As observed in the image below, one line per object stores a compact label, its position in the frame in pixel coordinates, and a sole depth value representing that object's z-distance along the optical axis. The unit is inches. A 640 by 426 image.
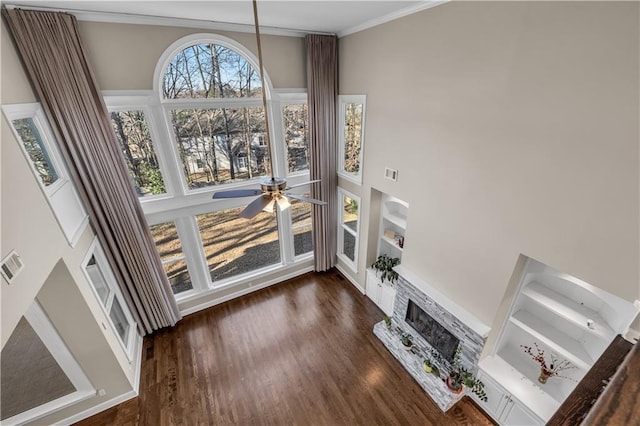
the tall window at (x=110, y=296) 143.0
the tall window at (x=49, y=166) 105.6
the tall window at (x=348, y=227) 213.8
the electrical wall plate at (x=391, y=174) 161.5
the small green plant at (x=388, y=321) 184.1
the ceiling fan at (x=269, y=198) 95.1
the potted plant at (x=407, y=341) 169.5
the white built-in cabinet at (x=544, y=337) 103.4
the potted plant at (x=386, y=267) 190.7
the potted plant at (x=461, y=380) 139.0
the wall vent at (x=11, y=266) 75.7
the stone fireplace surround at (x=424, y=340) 135.0
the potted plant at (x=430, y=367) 152.3
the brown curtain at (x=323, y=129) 179.0
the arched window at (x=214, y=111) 157.6
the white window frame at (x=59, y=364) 118.9
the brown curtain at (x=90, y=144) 114.5
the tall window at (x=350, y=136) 183.8
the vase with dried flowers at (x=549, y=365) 118.6
